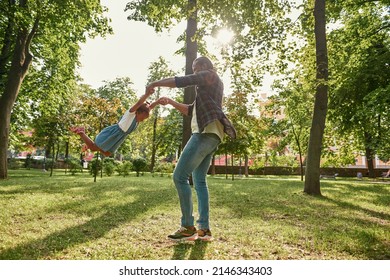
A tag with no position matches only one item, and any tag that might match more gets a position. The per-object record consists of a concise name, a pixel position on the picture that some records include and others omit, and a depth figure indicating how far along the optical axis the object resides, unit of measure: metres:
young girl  4.51
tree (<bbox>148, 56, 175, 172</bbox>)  34.72
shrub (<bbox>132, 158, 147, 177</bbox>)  25.25
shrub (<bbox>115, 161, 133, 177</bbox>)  23.84
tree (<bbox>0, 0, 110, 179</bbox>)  13.07
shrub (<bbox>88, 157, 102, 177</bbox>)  17.95
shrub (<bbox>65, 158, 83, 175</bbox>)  25.81
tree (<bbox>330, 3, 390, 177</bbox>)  12.93
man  4.09
